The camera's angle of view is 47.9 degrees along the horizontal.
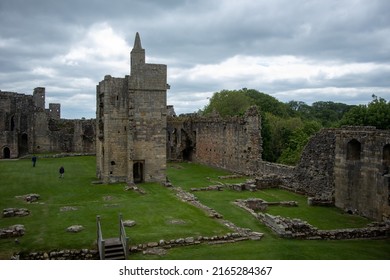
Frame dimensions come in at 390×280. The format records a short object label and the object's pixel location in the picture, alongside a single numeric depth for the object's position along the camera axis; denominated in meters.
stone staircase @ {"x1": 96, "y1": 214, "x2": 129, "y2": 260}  14.33
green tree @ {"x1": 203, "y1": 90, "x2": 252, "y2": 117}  72.44
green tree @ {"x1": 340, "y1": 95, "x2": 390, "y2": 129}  43.88
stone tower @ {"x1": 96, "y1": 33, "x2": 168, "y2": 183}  30.19
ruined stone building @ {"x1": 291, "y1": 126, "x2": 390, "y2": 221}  20.66
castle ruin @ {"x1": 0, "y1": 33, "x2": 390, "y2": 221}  21.75
